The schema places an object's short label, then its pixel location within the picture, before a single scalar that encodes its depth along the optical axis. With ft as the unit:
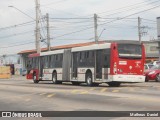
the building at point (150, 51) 304.34
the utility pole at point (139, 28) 225.99
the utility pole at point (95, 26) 183.17
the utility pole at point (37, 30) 171.12
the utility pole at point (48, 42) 202.69
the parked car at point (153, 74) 112.98
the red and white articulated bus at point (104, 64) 86.94
